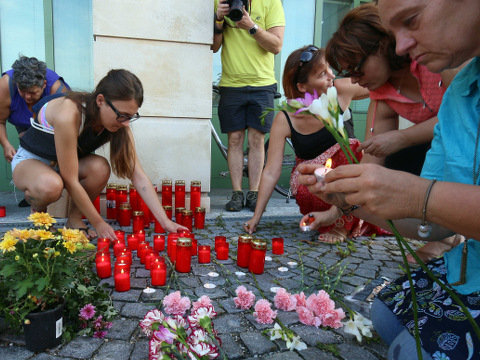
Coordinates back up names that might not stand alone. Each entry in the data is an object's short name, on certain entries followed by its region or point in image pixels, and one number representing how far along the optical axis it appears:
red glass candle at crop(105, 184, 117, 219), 3.77
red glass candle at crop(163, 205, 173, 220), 3.52
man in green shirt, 4.07
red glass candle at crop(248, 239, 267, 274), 2.41
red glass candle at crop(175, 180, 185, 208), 3.88
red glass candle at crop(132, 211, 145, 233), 3.22
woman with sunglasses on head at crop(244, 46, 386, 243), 3.14
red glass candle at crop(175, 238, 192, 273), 2.31
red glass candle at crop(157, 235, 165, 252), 2.78
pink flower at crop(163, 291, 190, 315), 1.75
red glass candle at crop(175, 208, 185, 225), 3.43
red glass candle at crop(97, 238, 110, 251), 2.44
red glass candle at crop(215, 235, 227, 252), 2.71
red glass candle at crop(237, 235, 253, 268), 2.53
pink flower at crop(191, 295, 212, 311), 1.63
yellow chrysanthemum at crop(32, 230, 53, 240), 1.46
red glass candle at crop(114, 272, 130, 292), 2.08
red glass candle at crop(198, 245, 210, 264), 2.58
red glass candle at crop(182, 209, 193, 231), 3.38
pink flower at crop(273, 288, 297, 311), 1.92
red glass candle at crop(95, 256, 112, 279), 2.23
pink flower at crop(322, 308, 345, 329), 1.77
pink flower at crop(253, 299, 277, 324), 1.77
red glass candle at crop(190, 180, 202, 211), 3.94
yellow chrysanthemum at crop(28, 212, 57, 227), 1.53
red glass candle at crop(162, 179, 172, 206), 3.84
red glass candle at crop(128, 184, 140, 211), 3.84
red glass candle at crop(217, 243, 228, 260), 2.67
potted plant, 1.46
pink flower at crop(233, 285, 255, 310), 1.93
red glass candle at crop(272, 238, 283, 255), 2.88
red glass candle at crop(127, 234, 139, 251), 2.74
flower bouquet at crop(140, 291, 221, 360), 1.13
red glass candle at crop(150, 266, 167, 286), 2.16
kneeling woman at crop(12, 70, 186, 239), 2.76
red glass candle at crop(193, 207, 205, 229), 3.53
